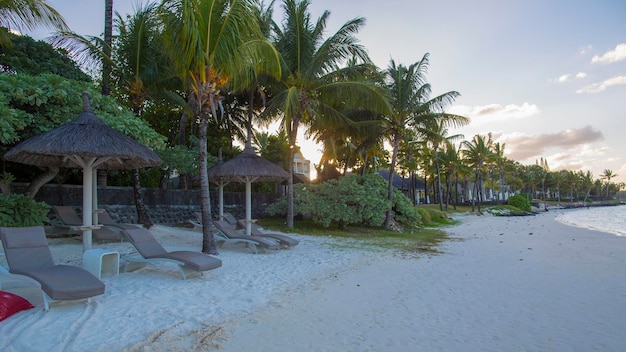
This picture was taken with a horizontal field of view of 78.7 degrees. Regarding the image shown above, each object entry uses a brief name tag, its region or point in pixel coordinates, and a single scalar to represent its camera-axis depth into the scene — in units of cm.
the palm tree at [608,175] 9100
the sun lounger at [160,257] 571
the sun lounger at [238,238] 850
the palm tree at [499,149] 4147
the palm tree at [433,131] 1633
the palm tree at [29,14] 775
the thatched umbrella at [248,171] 1011
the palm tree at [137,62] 1061
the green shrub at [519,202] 3902
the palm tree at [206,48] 745
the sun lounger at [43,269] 405
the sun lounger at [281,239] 919
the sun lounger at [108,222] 936
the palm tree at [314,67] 1275
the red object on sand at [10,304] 399
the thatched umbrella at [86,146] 627
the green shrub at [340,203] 1378
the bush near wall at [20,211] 754
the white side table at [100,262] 528
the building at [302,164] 4094
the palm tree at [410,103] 1554
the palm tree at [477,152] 3453
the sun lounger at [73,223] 882
